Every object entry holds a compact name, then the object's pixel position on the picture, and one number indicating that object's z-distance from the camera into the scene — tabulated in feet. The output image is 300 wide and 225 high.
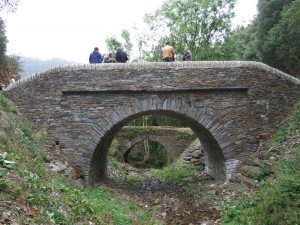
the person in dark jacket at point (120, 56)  39.65
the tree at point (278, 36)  47.34
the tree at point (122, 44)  116.26
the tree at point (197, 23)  89.45
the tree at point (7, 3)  36.41
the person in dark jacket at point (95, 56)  38.68
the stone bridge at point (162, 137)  67.72
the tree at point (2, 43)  69.56
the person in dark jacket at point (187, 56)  41.04
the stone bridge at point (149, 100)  34.60
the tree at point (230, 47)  88.52
